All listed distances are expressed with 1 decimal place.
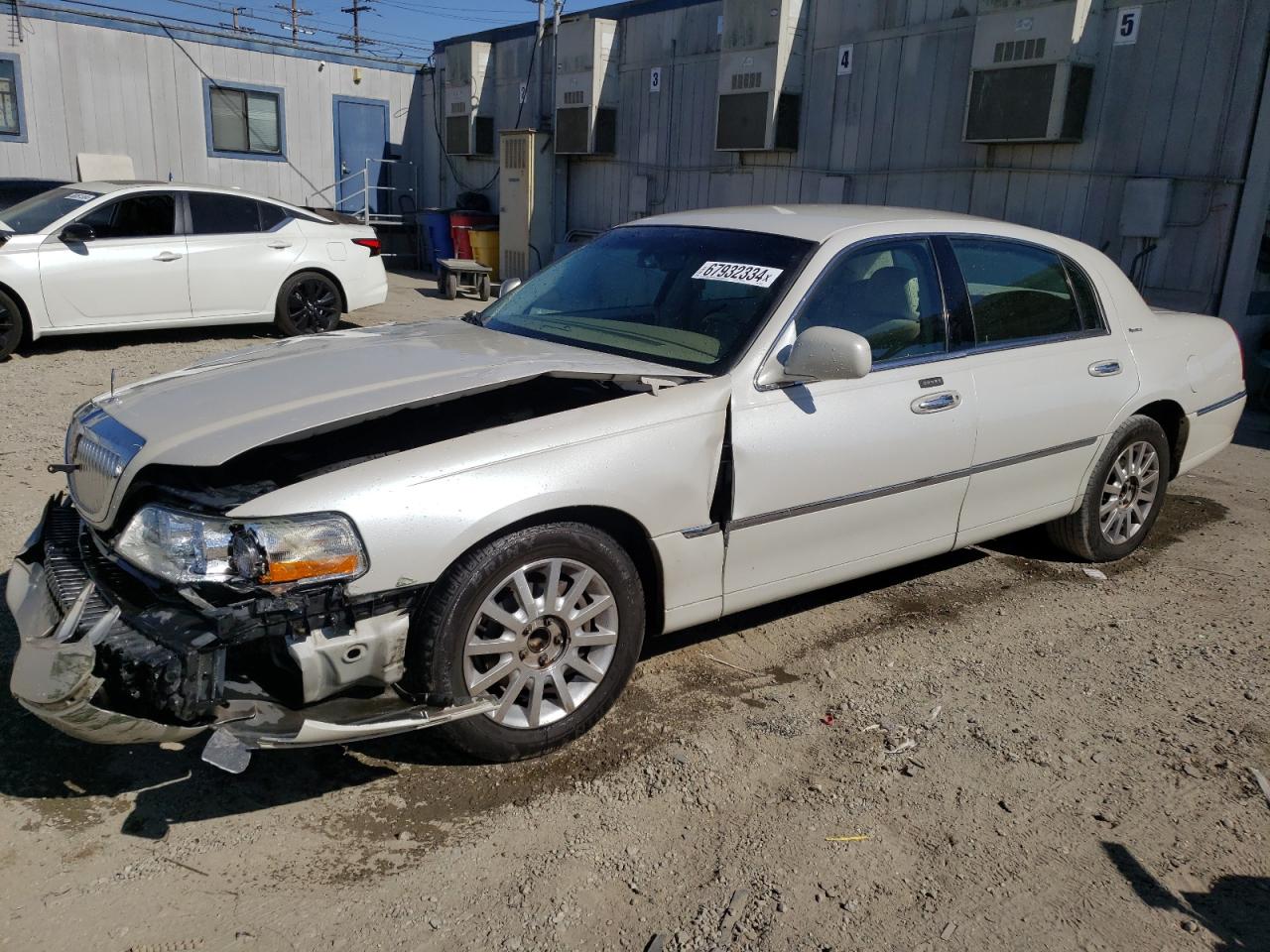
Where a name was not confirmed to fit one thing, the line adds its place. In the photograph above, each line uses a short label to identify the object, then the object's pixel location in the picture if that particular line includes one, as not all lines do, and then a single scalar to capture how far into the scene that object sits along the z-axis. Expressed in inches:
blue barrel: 674.2
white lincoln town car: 110.6
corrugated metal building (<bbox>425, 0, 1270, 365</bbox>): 348.5
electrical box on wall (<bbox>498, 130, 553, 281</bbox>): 642.2
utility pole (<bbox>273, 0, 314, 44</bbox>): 2126.0
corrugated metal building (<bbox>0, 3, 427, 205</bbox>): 671.1
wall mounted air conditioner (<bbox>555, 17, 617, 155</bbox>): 601.0
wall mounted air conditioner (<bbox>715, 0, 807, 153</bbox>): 478.3
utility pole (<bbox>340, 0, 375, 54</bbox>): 2247.3
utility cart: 577.9
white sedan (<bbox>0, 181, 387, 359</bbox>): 346.6
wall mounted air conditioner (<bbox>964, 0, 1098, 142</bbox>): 366.3
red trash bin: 657.6
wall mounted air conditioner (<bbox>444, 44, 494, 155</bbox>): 735.1
